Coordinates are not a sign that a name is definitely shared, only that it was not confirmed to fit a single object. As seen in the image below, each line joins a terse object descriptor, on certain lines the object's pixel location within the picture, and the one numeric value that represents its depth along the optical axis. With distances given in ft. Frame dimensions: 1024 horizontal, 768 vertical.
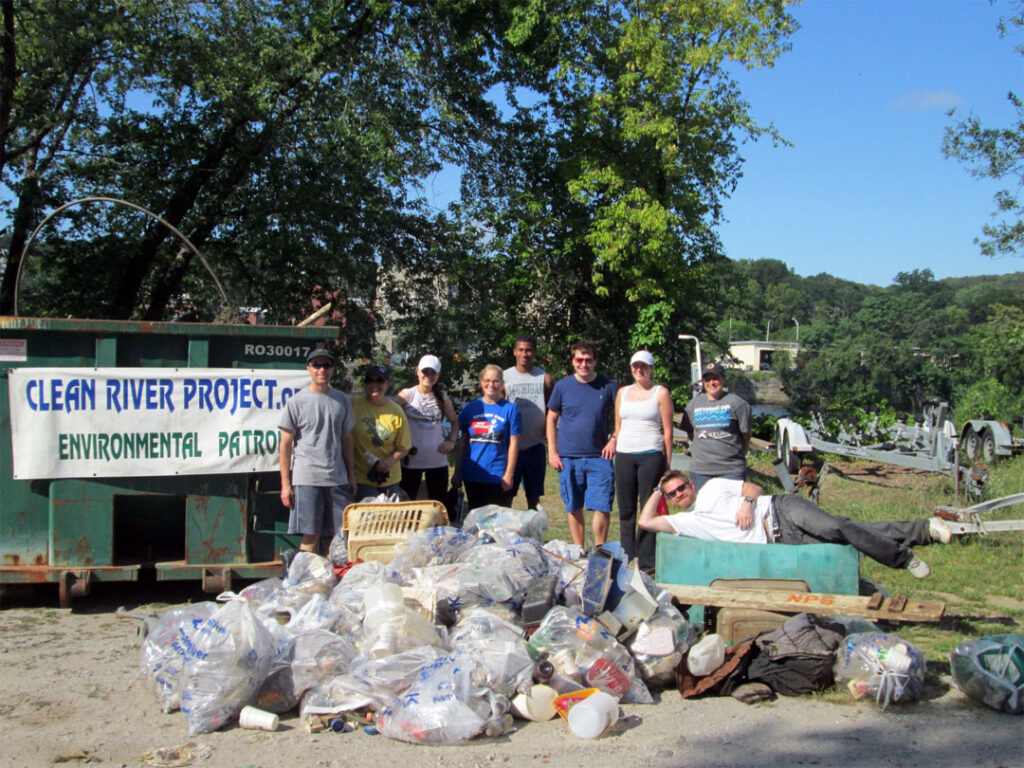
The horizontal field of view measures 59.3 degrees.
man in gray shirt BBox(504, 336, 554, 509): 21.77
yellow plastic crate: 17.57
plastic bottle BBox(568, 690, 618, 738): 12.79
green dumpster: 18.04
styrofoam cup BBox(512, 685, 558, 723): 13.37
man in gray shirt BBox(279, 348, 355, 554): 18.30
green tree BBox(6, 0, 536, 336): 44.60
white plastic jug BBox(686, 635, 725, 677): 14.32
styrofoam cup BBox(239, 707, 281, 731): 12.93
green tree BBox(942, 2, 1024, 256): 65.05
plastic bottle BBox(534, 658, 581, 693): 13.74
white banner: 18.02
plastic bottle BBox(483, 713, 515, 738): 12.80
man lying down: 16.45
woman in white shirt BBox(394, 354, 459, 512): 21.07
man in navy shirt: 20.98
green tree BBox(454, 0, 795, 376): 56.24
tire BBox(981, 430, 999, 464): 44.50
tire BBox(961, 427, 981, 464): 45.52
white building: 259.37
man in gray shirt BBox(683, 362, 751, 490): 20.77
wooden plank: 14.85
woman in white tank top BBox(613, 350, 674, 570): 20.54
